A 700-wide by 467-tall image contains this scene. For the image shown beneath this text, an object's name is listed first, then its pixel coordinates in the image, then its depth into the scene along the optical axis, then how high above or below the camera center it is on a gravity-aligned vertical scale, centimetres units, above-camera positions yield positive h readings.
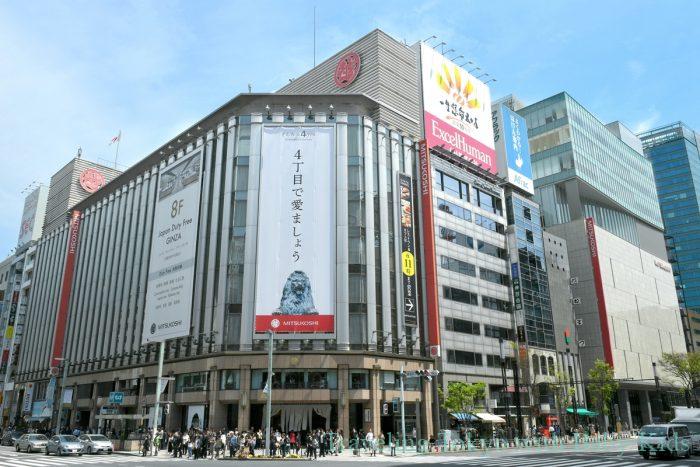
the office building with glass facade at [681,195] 15425 +6044
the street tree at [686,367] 7950 +604
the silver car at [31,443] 4028 -202
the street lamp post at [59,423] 5817 -101
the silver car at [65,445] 3638 -203
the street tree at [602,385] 7200 +314
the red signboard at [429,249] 5403 +1587
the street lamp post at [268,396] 3491 +102
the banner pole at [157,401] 3943 +83
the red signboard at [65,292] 7506 +1618
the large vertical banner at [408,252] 5234 +1473
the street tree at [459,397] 5178 +131
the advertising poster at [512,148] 7650 +3555
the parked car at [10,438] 4975 -206
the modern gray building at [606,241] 8625 +2799
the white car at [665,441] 2853 -153
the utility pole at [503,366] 4556 +356
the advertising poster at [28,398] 7755 +216
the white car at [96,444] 3846 -204
